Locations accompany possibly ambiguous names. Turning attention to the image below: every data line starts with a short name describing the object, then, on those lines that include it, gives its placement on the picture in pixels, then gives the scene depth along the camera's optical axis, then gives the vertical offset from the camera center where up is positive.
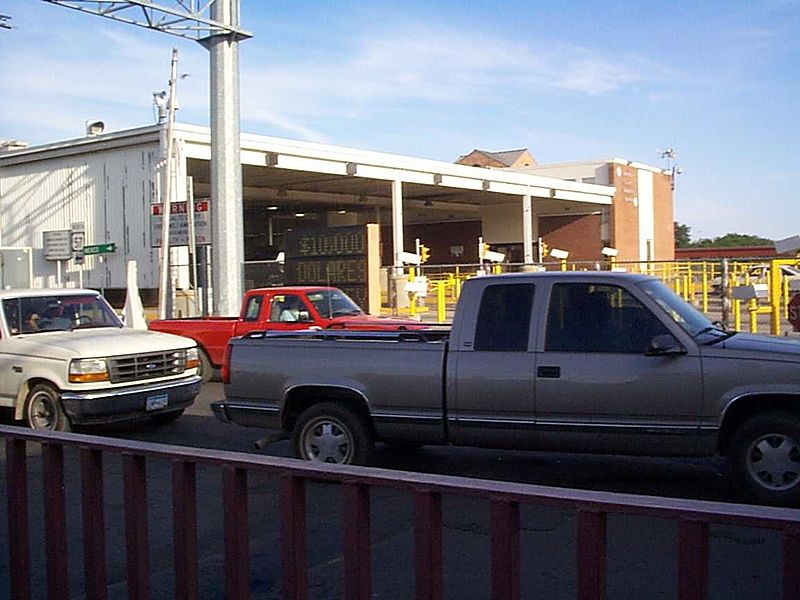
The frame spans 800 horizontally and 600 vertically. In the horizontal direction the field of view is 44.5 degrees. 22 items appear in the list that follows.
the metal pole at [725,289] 18.12 -0.14
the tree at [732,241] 122.74 +5.48
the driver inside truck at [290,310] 15.84 -0.32
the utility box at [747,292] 16.38 -0.18
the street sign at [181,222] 25.31 +1.86
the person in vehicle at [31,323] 12.06 -0.34
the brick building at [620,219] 54.00 +3.81
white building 29.53 +4.25
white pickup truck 10.96 -0.87
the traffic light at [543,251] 50.72 +1.82
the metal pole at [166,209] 25.83 +2.21
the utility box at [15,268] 32.06 +0.91
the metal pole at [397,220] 37.97 +2.72
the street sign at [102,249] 30.77 +1.44
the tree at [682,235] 142.41 +7.10
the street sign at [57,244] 31.91 +1.67
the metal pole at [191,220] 24.64 +1.81
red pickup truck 15.59 -0.43
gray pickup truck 7.48 -0.79
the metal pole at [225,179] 22.92 +2.65
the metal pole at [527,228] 46.00 +2.78
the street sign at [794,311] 14.75 -0.47
